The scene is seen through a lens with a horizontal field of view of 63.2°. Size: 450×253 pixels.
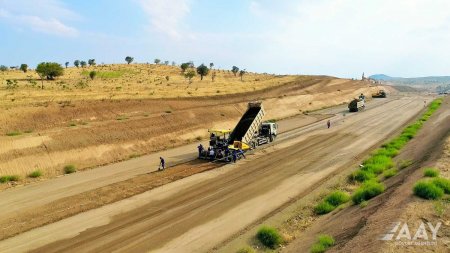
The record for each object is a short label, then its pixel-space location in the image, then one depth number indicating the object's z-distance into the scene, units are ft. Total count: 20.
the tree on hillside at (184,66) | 419.74
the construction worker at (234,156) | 115.12
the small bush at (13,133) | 126.31
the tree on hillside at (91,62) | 465.72
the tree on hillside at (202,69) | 362.94
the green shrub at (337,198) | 72.79
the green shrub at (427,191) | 51.70
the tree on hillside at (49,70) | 263.08
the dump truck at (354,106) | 261.24
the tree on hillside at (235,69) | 500.74
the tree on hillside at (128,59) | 503.49
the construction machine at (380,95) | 392.47
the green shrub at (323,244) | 47.24
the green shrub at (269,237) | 58.80
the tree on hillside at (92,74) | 294.95
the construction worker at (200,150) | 123.03
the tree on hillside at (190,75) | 332.55
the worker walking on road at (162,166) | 111.45
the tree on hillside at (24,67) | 331.16
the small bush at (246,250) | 55.88
